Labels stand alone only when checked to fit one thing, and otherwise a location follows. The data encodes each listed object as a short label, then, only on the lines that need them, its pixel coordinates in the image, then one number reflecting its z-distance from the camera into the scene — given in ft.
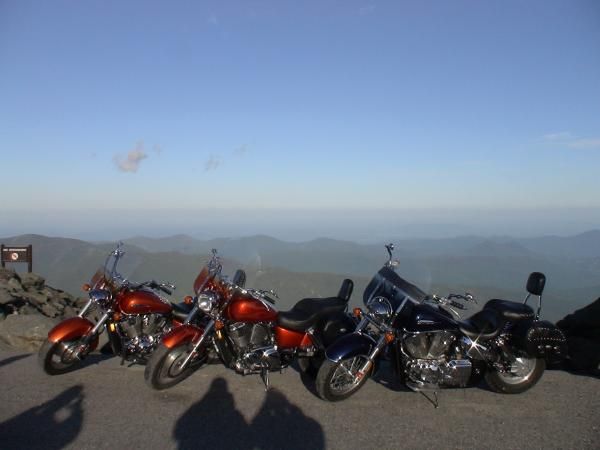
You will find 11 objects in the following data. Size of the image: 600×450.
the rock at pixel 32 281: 39.72
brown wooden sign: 40.29
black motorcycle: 15.55
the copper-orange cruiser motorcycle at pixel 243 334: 16.53
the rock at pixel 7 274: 37.68
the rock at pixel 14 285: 34.35
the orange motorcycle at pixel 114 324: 17.98
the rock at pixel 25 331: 22.88
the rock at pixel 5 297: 29.32
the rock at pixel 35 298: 33.80
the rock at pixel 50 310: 32.83
